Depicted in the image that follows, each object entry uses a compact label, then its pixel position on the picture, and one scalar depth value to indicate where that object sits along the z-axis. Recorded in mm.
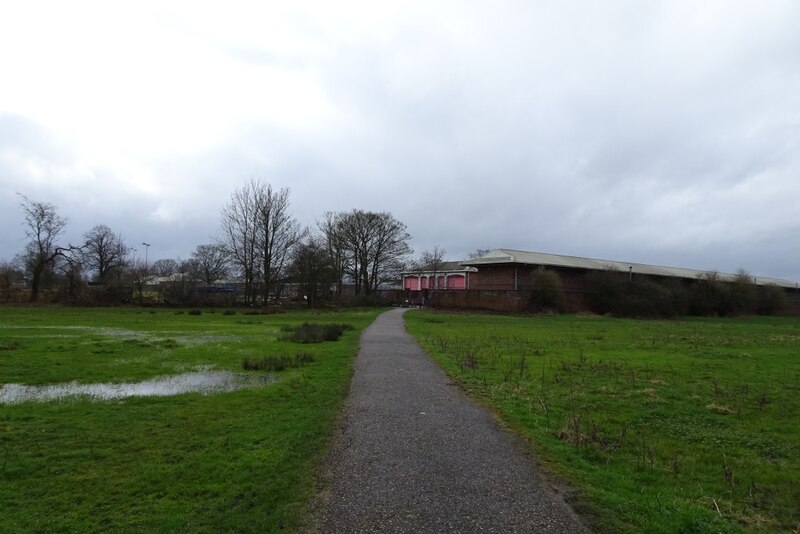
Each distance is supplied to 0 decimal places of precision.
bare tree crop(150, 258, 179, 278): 104806
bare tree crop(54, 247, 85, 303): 55781
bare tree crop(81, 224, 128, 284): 73962
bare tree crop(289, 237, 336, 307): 59469
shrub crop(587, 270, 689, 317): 57406
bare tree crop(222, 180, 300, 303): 56875
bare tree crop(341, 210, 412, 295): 70250
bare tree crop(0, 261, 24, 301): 55103
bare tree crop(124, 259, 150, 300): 62141
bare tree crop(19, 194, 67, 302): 59356
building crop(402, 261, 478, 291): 94375
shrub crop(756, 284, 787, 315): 71438
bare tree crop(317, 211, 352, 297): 67500
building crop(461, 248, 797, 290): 61562
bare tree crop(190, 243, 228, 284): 87625
